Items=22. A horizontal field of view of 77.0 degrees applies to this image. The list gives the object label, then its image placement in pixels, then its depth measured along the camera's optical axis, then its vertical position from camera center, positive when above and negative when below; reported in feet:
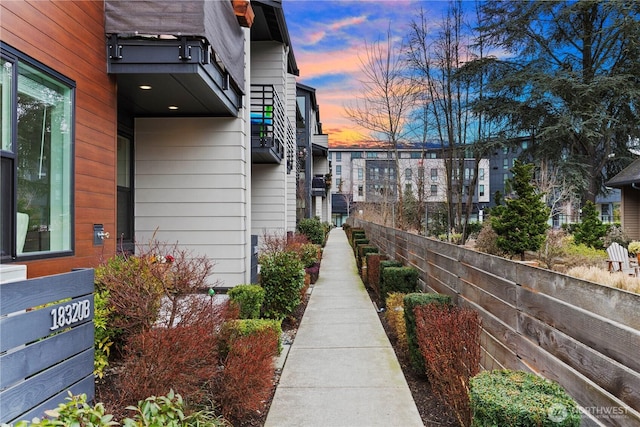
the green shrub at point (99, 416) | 6.00 -3.18
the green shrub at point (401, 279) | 22.89 -3.68
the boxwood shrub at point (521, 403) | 6.73 -3.33
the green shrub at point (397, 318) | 17.34 -4.91
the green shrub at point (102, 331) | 11.54 -3.47
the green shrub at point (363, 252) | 40.47 -3.72
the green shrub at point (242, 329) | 13.83 -4.12
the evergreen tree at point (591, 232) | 50.42 -2.10
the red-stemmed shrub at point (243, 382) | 10.73 -4.54
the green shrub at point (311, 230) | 63.82 -2.28
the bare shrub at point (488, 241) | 41.37 -2.79
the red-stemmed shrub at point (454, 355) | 10.47 -3.90
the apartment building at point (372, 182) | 58.13 +9.58
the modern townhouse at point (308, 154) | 76.72 +14.28
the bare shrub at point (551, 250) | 36.48 -3.41
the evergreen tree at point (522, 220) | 37.17 -0.43
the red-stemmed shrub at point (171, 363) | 9.40 -3.62
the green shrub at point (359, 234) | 59.31 -2.87
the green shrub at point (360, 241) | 53.13 -3.52
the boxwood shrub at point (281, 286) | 21.90 -3.84
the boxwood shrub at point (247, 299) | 18.47 -3.88
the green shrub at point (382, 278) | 25.39 -4.14
